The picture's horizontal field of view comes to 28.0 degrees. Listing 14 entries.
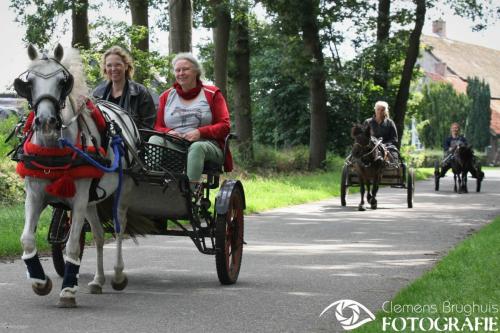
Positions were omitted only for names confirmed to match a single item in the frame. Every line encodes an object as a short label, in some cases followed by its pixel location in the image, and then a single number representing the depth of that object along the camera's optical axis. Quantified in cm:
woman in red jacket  919
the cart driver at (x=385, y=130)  2005
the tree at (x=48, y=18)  2666
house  8456
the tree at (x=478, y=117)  8044
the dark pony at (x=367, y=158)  1920
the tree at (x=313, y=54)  3359
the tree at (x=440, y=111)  7138
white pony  713
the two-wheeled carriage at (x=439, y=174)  2784
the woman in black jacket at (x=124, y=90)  940
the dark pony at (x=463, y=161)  2725
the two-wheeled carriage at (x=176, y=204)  878
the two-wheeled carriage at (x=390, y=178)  2020
